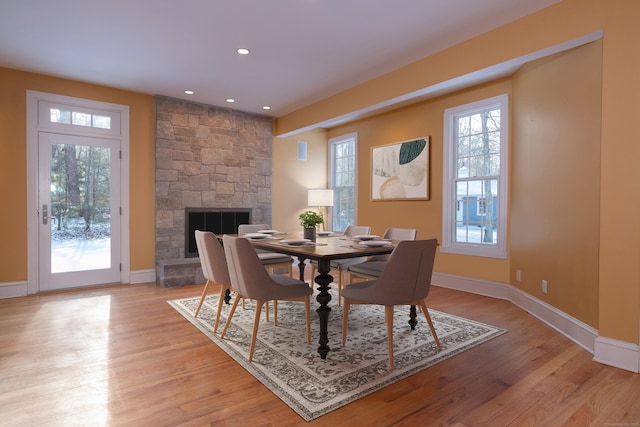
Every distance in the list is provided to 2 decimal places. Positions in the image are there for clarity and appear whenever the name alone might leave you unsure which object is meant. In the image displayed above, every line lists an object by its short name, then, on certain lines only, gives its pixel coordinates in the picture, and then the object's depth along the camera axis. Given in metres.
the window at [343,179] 6.45
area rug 2.06
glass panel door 4.41
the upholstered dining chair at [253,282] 2.43
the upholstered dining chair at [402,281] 2.31
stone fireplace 5.11
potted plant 3.21
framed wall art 5.10
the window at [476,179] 4.28
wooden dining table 2.37
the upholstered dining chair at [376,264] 3.16
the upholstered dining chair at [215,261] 2.92
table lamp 6.19
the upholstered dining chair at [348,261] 3.55
